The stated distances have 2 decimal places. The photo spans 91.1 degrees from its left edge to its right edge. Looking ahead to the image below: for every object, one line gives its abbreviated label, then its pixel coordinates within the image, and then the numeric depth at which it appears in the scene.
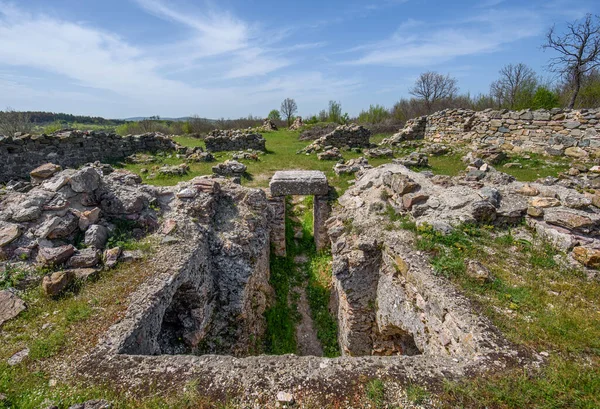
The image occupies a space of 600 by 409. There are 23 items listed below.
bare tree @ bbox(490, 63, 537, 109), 24.89
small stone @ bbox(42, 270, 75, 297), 4.01
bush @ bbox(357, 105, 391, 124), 35.34
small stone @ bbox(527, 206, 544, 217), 5.33
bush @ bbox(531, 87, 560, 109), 19.73
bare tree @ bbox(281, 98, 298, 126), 41.69
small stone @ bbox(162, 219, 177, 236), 5.64
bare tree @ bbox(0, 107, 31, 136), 20.48
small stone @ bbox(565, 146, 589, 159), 11.12
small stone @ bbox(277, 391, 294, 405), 2.73
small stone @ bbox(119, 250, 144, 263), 4.83
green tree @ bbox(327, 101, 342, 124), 37.28
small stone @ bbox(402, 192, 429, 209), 6.39
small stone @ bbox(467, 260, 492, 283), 4.12
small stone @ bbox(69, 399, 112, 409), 2.59
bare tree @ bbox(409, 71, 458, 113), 34.66
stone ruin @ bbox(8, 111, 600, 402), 3.05
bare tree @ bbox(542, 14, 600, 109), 17.19
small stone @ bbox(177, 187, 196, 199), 6.59
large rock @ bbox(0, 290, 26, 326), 3.67
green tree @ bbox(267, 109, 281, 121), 42.87
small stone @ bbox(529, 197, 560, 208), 5.36
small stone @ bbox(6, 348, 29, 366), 3.06
